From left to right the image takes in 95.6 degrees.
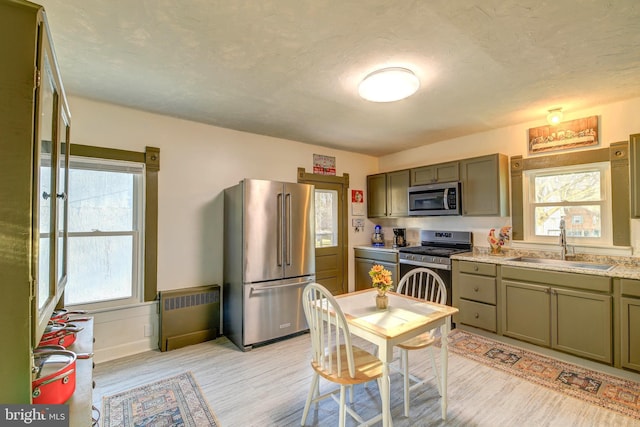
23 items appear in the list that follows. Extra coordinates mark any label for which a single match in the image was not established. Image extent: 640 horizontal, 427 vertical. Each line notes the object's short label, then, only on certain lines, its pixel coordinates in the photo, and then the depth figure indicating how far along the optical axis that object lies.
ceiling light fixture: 2.16
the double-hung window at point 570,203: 3.04
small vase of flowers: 2.03
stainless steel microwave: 3.83
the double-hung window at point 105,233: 2.77
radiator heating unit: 3.09
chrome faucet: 3.15
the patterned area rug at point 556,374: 2.18
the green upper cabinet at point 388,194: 4.54
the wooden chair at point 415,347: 2.05
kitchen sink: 2.83
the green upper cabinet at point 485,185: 3.50
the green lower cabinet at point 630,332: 2.38
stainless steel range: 3.68
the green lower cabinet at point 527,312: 2.87
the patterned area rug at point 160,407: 1.98
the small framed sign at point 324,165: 4.51
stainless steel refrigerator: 3.14
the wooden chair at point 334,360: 1.68
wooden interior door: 4.54
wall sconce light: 3.03
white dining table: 1.62
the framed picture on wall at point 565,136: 3.05
